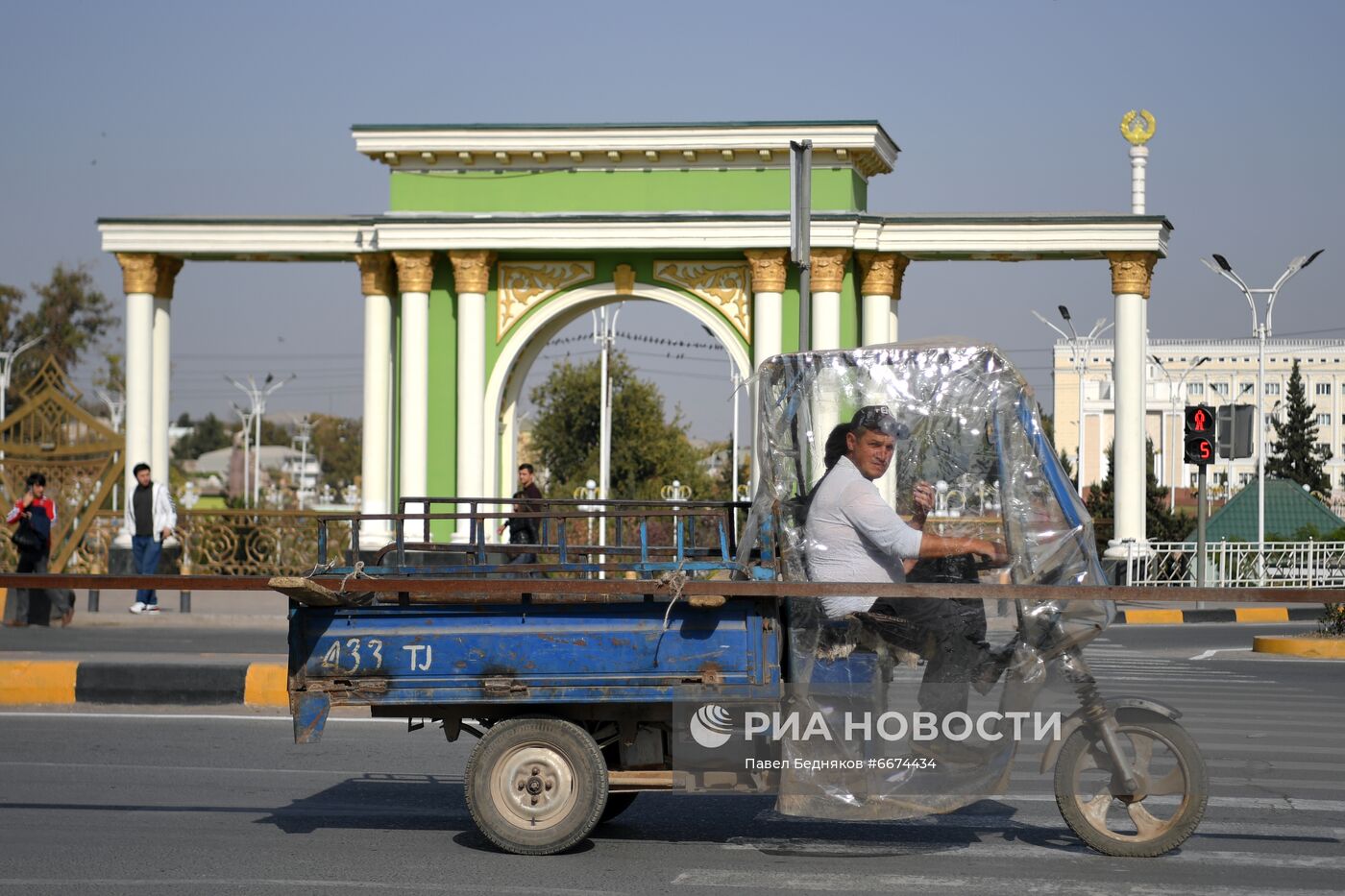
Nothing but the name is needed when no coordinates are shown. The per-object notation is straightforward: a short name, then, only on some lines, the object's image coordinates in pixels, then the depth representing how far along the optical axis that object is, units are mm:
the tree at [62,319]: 74619
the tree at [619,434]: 59812
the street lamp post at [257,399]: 66188
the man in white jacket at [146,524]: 21094
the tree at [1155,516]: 43453
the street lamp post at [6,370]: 45969
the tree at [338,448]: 120500
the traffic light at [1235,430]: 21641
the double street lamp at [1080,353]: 48200
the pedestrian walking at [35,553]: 19500
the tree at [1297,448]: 79562
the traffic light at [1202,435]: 21000
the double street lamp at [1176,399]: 67875
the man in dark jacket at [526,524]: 18172
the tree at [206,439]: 156750
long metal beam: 6535
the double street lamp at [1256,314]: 30812
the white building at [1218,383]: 103062
